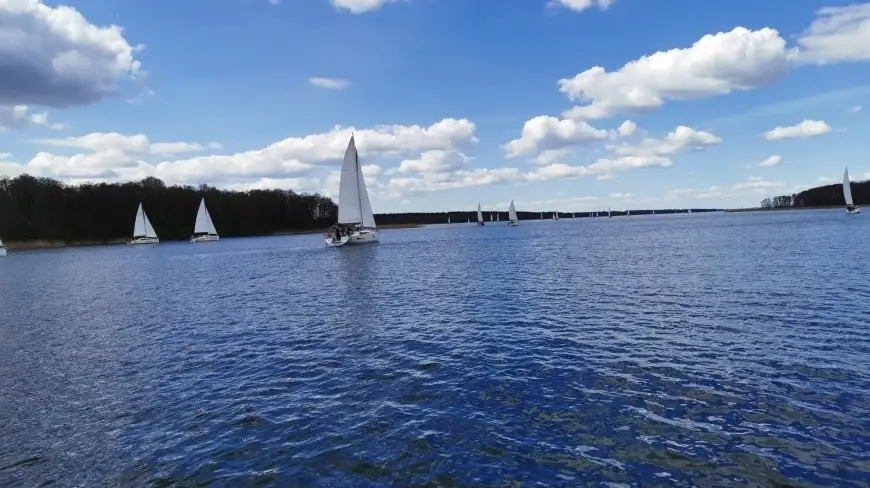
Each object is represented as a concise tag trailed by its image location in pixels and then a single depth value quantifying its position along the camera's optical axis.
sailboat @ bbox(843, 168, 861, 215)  151.10
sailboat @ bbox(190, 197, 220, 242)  170.25
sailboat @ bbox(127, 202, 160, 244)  161.12
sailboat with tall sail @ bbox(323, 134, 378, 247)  92.44
